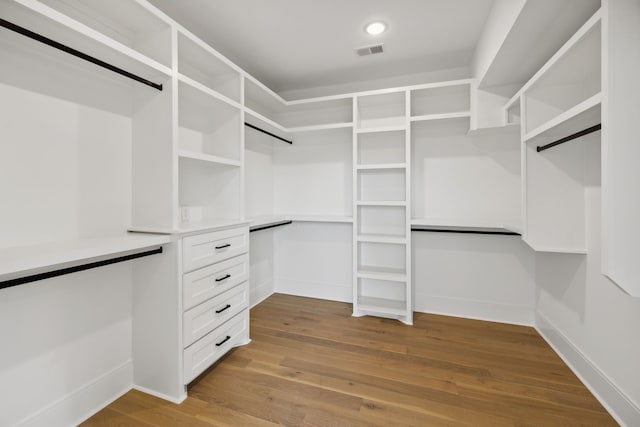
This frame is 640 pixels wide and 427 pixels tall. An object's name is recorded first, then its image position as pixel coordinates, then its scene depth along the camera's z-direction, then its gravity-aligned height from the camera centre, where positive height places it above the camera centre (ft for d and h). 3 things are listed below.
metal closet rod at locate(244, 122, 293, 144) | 8.26 +2.80
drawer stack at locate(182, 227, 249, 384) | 5.57 -1.92
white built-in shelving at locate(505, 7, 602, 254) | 5.92 +1.18
